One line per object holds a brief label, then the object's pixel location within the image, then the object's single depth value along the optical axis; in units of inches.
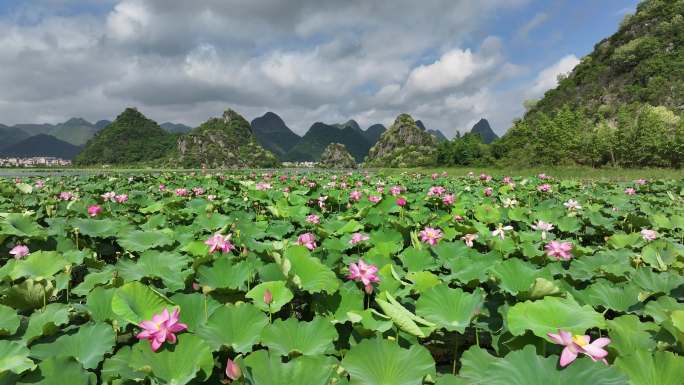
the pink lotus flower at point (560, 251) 99.2
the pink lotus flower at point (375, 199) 216.8
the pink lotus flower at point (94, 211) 158.2
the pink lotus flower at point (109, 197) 221.1
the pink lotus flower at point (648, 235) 126.2
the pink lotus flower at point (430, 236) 121.4
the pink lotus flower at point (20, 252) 100.1
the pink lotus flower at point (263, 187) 283.6
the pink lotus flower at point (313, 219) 154.4
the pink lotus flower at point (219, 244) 95.2
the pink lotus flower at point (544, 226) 136.2
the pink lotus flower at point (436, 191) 241.6
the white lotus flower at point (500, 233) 123.3
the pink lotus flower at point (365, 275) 74.2
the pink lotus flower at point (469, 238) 123.1
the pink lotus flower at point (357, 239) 118.3
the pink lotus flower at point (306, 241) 105.9
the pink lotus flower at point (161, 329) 50.4
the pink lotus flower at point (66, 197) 213.0
